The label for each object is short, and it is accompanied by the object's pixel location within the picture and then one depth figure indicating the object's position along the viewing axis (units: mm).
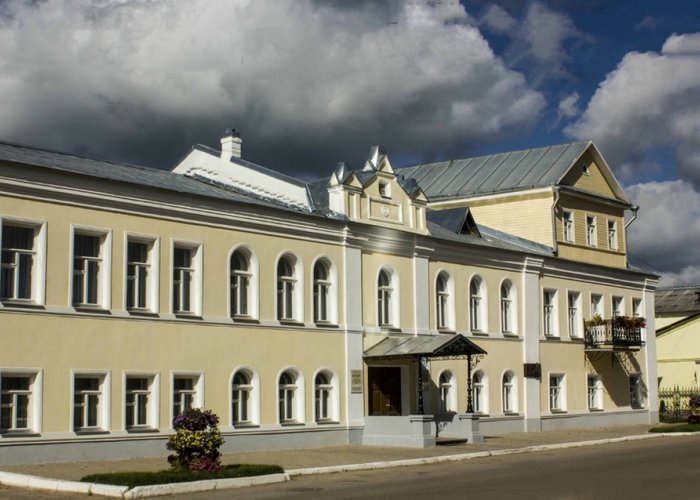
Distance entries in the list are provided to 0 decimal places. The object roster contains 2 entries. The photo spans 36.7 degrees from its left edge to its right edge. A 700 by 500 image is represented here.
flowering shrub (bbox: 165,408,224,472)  18703
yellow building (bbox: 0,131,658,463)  22547
